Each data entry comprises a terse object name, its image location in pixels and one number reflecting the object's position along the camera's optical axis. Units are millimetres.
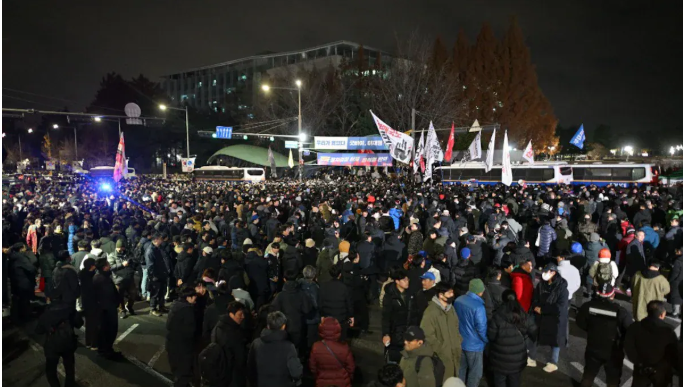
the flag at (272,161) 31303
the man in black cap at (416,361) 3729
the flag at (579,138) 24406
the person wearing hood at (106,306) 6648
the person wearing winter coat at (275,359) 4180
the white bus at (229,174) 42512
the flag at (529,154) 26270
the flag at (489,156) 18648
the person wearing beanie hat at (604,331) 4902
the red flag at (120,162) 18800
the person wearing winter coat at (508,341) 4668
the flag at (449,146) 20641
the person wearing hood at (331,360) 4262
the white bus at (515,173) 29375
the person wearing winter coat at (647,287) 6147
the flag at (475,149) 20531
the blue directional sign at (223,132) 24453
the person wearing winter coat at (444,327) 4789
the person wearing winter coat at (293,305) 5613
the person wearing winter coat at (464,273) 6734
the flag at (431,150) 18219
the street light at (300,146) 23867
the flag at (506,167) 15861
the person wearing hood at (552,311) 5871
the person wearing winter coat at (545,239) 9773
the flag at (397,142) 17266
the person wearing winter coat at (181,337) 5121
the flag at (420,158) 19922
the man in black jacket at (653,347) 4461
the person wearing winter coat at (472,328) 4914
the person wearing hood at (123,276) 7989
